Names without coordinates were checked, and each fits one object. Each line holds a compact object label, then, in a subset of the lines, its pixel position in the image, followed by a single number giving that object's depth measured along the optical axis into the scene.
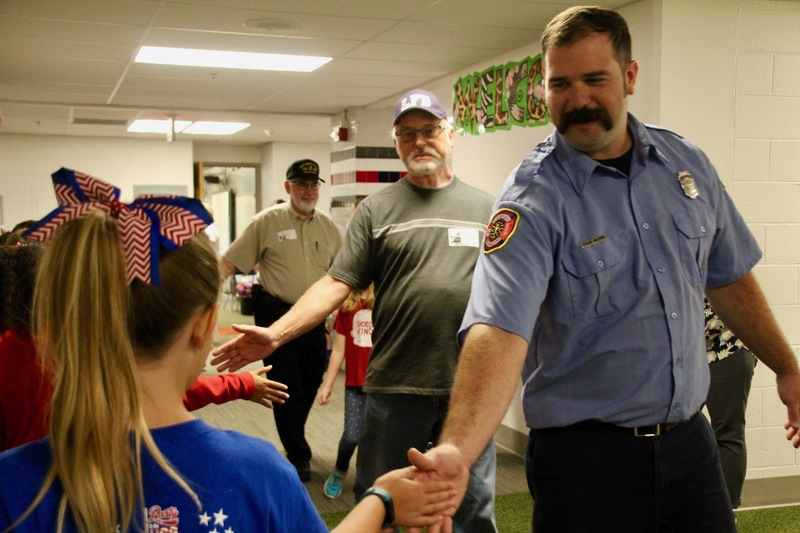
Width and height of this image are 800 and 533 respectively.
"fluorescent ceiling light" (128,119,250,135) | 11.80
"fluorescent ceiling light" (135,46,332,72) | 6.35
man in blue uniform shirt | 1.98
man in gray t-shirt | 3.15
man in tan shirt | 5.31
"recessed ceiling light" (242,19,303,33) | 5.35
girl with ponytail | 1.22
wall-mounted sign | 5.51
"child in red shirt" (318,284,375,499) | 4.78
